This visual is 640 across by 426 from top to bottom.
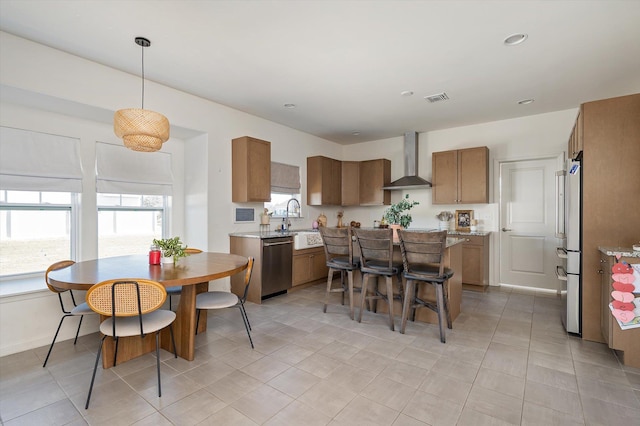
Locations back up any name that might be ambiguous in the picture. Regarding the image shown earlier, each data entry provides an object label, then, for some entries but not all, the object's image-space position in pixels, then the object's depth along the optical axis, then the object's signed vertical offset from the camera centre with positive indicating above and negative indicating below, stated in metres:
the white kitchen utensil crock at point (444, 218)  5.50 -0.13
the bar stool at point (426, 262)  2.81 -0.53
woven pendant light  2.39 +0.68
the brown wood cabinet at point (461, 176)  4.96 +0.59
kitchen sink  4.71 -0.46
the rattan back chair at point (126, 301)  2.00 -0.60
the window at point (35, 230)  2.96 -0.18
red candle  2.72 -0.41
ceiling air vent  3.95 +1.52
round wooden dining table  2.21 -0.49
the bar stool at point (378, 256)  3.14 -0.49
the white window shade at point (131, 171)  3.53 +0.52
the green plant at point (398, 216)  3.55 -0.06
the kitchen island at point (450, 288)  3.27 -0.88
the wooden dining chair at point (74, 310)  2.44 -0.76
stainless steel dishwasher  4.23 -0.78
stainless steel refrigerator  2.95 -0.36
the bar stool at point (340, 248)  3.46 -0.43
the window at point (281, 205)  5.34 +0.11
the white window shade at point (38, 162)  2.88 +0.51
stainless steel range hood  5.66 +0.91
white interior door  4.78 -0.20
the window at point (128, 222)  3.60 -0.13
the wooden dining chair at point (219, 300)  2.66 -0.81
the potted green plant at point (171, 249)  2.73 -0.34
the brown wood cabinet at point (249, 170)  4.36 +0.62
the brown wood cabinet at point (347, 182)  5.82 +0.60
